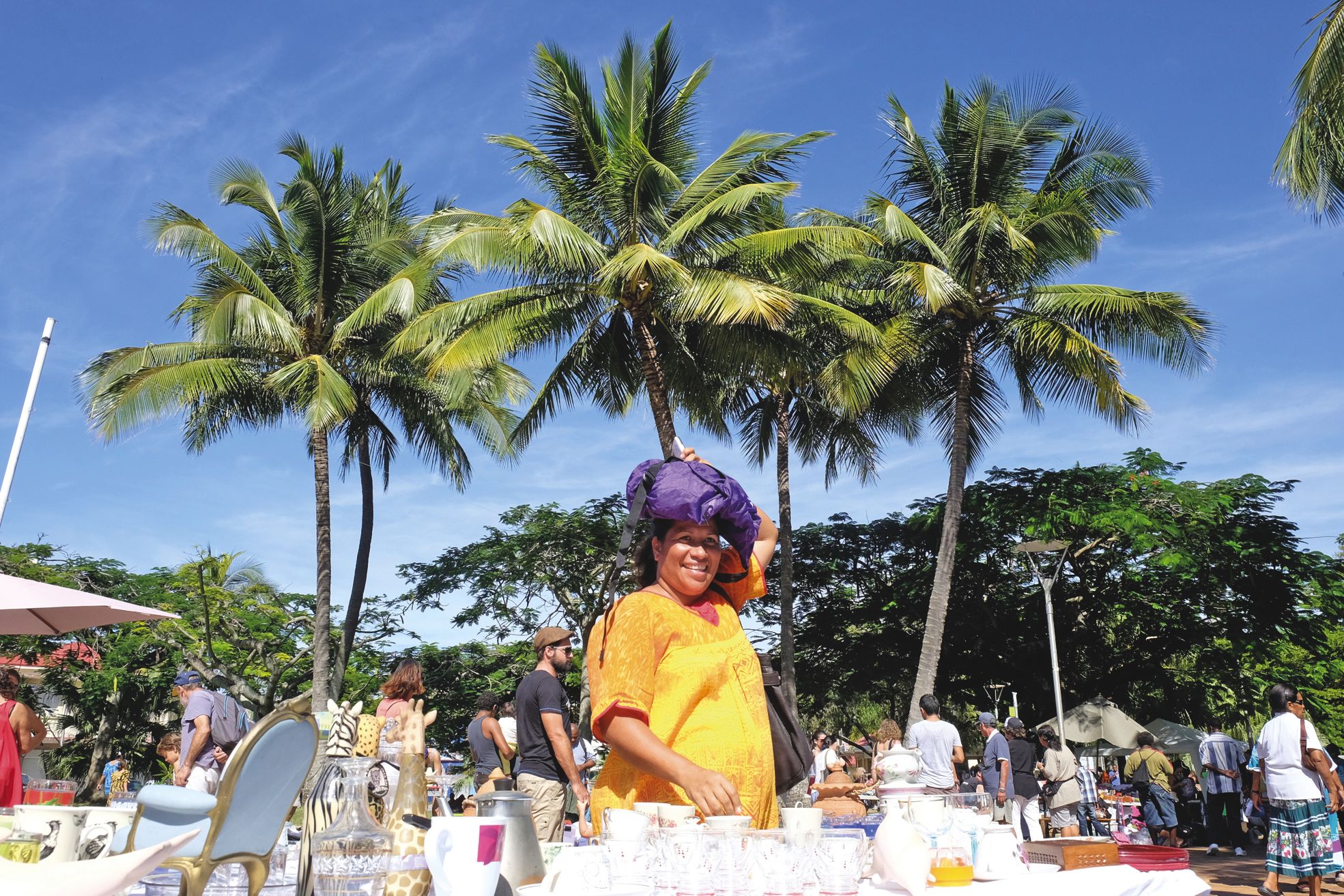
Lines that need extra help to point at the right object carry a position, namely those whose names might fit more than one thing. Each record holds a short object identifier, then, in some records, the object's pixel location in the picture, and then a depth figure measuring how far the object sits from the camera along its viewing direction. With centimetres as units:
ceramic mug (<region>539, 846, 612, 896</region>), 164
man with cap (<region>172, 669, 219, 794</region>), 692
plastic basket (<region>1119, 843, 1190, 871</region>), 218
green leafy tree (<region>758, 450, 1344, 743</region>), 2069
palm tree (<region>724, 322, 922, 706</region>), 1455
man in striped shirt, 1488
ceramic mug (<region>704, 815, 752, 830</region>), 167
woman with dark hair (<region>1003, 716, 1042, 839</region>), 1091
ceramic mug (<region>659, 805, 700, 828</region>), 173
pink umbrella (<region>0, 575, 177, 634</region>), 715
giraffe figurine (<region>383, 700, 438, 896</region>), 156
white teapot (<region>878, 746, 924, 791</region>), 255
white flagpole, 1036
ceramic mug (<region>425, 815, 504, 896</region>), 149
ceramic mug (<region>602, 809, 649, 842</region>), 168
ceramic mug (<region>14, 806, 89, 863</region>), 165
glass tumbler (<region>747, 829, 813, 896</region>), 160
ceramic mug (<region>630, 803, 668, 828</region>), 177
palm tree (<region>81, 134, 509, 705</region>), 1594
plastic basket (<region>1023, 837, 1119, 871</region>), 211
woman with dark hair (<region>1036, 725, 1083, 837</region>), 1170
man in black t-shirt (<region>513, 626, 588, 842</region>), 616
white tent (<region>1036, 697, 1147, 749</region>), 2003
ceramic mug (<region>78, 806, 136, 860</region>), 176
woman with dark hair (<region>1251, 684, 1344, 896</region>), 773
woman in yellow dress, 209
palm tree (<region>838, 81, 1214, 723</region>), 1570
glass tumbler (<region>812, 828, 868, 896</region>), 162
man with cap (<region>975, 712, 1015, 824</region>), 1059
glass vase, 151
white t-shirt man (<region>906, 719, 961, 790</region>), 887
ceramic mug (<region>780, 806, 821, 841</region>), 172
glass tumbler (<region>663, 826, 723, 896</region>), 159
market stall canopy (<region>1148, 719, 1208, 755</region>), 2023
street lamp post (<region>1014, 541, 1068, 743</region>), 1755
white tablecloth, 175
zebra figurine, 166
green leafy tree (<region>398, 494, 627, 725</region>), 2411
